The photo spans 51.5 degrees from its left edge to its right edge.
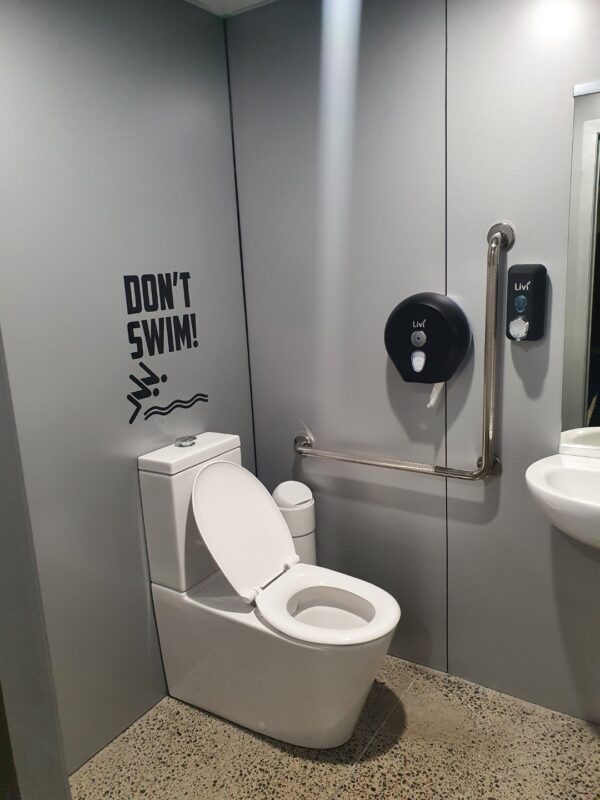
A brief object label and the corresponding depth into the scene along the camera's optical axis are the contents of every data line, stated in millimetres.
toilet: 1828
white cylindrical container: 2336
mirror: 1748
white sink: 1592
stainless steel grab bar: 1875
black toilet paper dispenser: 1971
